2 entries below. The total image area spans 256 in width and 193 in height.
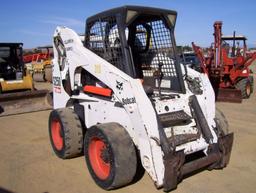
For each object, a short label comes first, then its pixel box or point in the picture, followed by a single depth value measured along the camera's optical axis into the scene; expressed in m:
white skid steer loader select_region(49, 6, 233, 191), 2.65
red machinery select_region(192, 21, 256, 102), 7.82
